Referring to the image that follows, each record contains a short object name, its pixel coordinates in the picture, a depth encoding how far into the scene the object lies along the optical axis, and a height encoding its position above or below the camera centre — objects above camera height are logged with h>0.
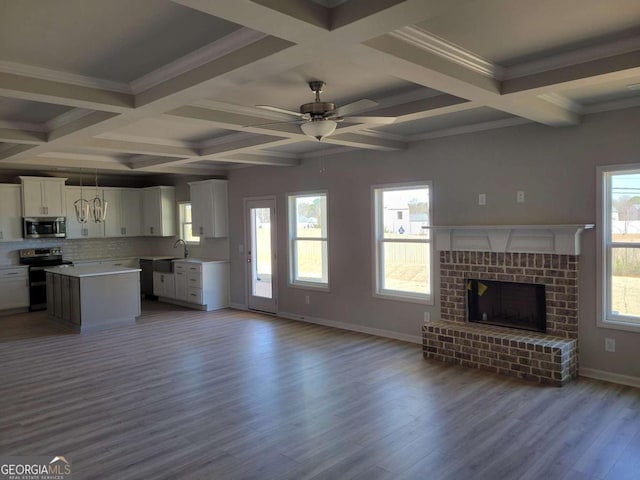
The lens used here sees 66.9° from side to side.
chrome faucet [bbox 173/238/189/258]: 9.64 -0.25
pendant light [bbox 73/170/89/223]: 9.08 +0.52
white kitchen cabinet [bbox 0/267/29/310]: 8.24 -0.92
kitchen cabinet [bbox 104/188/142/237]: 9.77 +0.43
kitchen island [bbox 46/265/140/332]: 6.89 -0.94
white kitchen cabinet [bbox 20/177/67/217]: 8.49 +0.68
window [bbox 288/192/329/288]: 7.26 -0.16
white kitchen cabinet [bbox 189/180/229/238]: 8.58 +0.43
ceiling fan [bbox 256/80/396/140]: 3.42 +0.80
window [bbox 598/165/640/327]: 4.46 -0.22
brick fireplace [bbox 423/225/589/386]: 4.57 -0.85
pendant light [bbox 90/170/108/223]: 9.16 +0.53
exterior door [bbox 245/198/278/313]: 8.00 -0.40
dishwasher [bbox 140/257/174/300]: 9.49 -0.76
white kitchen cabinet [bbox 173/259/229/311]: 8.48 -0.93
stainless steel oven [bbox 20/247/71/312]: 8.55 -0.67
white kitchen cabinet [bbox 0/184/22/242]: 8.32 +0.38
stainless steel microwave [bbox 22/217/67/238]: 8.53 +0.13
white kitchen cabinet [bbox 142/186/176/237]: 9.70 +0.44
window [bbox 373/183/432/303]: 6.03 -0.18
